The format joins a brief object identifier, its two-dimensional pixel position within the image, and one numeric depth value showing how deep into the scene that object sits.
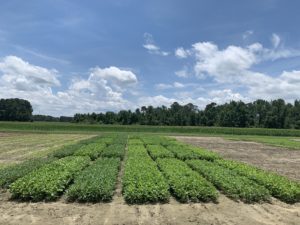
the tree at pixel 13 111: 93.19
